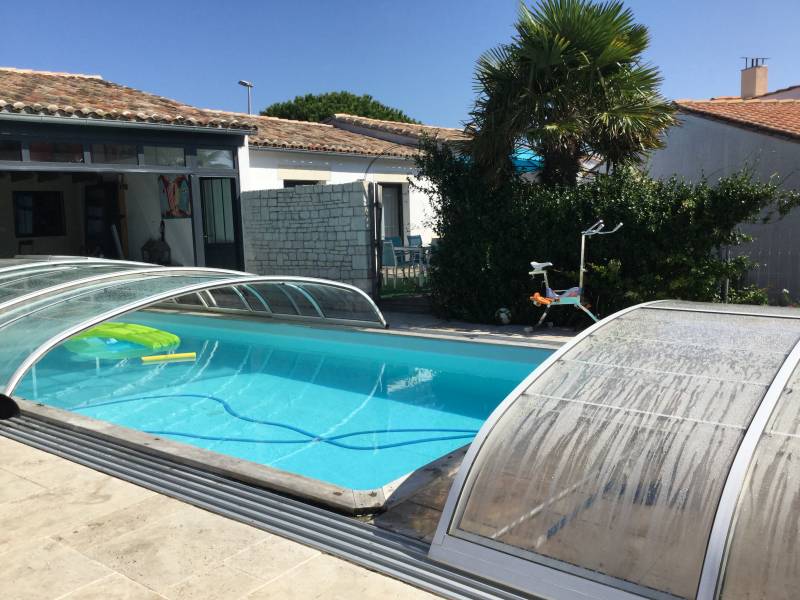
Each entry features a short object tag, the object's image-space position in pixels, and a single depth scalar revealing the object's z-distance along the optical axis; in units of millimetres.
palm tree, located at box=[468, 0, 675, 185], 9680
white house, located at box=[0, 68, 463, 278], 12750
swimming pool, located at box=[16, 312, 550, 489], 6820
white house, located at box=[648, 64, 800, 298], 11281
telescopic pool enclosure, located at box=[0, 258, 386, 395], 6184
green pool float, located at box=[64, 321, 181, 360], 10359
